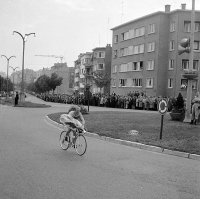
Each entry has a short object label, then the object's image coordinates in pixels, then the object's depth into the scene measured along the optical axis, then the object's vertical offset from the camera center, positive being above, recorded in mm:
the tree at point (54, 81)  116688 +3842
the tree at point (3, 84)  112450 +2513
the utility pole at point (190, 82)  18812 +798
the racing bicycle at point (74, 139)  10318 -1288
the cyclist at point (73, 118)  10594 -693
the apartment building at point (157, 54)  48375 +5947
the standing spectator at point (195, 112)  18203 -689
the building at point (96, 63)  79625 +7427
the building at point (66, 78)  150125 +6498
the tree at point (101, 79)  68438 +2855
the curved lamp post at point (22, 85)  43156 +878
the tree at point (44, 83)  116812 +3137
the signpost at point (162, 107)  13117 -376
